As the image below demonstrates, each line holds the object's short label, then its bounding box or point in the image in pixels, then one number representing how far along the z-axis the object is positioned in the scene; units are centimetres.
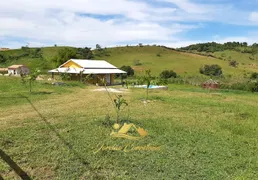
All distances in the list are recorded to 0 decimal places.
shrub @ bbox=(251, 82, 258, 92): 2133
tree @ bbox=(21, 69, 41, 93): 1259
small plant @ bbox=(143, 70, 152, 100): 1080
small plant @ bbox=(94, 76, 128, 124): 641
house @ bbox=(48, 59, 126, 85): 2280
